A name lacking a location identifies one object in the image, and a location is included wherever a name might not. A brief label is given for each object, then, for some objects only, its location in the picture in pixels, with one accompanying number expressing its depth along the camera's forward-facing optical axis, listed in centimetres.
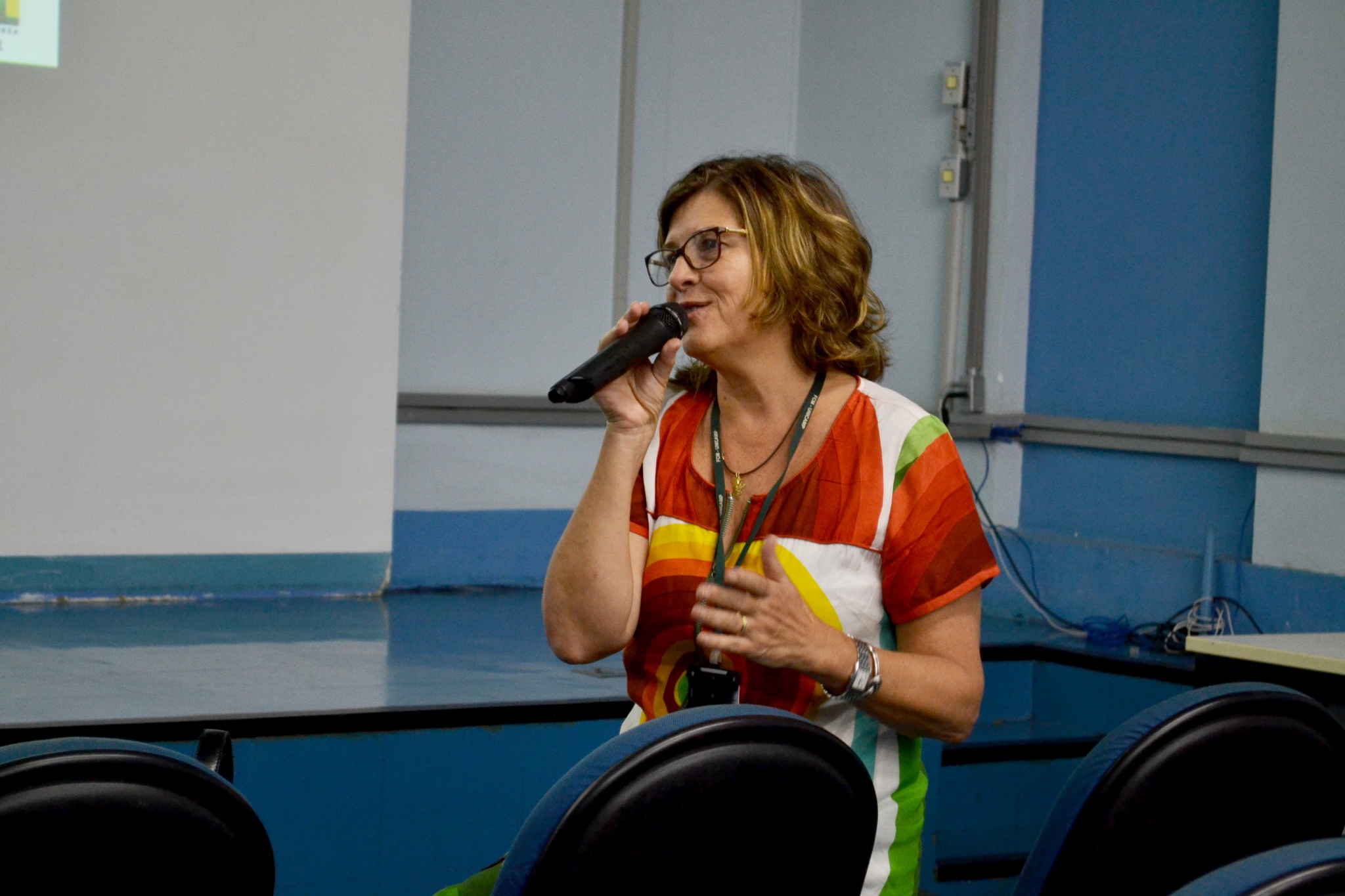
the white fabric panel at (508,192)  1021
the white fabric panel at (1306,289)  803
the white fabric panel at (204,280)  805
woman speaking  305
